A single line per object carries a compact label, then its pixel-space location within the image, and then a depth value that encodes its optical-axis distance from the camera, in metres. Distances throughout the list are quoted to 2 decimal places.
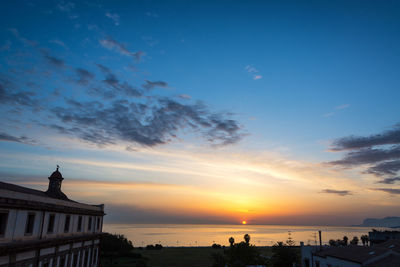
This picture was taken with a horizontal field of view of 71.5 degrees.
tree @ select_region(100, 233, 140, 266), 83.44
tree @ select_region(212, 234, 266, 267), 50.88
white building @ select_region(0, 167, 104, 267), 21.89
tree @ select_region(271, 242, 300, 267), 53.84
